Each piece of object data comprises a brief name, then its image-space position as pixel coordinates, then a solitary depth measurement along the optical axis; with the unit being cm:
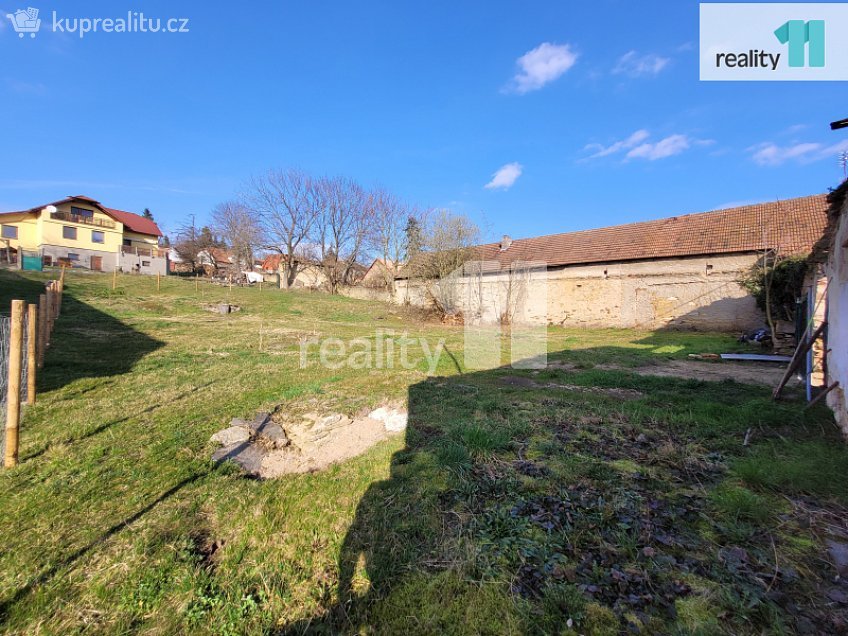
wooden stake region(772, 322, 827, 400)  463
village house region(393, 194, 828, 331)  1387
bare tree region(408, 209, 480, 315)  1803
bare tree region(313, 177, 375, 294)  3300
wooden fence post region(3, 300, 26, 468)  290
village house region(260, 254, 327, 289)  3489
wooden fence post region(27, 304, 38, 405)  356
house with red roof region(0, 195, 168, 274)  3078
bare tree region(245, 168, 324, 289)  3281
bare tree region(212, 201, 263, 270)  3347
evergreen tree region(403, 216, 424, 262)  1972
